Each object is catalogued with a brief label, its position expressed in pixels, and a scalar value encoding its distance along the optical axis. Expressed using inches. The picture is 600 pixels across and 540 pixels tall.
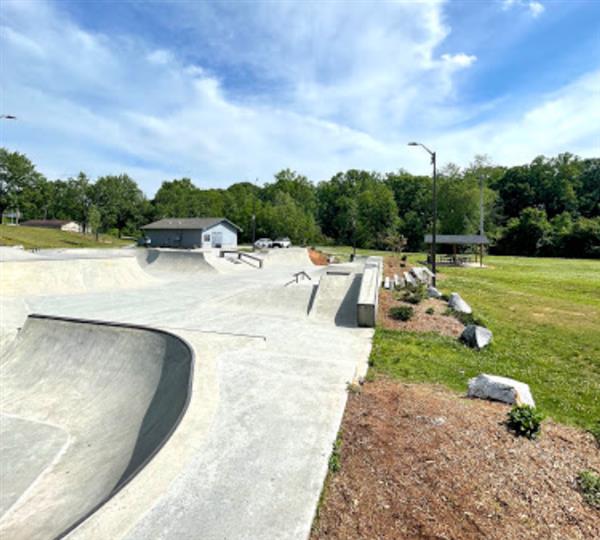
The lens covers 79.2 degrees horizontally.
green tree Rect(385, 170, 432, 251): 2444.6
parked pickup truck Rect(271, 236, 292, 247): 1893.5
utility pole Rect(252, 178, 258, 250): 2317.9
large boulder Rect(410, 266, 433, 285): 780.0
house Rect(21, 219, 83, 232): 3070.1
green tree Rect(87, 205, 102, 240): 2273.6
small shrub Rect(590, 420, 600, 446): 191.9
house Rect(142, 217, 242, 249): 1795.0
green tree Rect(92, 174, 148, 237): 2694.4
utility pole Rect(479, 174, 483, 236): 1790.2
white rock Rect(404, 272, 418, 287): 644.7
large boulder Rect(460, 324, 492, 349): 370.0
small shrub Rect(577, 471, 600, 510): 139.5
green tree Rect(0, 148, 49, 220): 2586.1
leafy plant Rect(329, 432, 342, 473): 165.9
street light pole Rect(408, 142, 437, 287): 670.0
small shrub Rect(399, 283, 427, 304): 519.5
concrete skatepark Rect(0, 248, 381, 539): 145.5
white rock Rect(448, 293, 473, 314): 495.7
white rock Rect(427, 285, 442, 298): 589.3
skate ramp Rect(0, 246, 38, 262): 684.8
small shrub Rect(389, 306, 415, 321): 452.3
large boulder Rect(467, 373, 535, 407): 222.7
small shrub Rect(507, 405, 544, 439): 182.5
